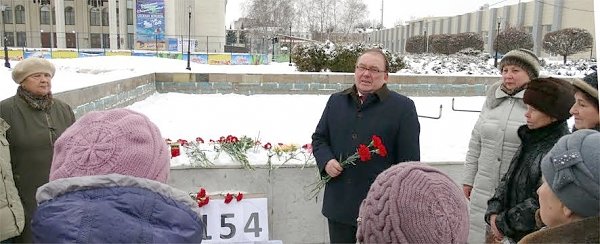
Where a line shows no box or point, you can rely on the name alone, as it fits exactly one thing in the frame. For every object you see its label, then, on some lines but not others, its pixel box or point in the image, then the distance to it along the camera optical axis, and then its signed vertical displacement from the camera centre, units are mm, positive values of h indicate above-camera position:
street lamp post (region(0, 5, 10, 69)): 18128 +523
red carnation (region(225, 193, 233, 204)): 3459 -1020
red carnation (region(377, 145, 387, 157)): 2605 -506
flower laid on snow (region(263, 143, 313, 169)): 3832 -804
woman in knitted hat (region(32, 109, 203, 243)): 1202 -363
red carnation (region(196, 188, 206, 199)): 3396 -979
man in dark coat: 2680 -448
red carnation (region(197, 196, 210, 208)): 3347 -1013
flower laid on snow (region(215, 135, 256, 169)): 3818 -780
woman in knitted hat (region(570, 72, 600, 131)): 2267 -217
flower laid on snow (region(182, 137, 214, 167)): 3789 -814
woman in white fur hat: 3027 -505
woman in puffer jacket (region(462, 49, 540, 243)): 2848 -430
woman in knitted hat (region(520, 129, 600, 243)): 1244 -349
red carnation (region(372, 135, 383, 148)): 2605 -463
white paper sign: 3326 -1157
